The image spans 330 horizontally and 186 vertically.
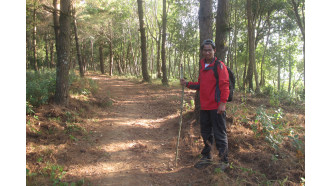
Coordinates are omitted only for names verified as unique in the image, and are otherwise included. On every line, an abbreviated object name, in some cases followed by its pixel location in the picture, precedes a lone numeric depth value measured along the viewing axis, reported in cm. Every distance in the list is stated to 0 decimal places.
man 331
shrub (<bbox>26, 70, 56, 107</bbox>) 535
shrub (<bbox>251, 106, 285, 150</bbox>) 387
